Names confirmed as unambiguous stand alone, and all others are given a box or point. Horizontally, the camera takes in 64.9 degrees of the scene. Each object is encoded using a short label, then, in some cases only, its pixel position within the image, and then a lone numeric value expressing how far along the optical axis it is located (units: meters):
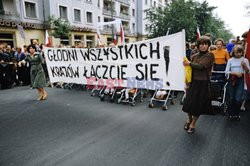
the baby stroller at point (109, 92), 6.70
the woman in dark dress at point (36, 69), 6.64
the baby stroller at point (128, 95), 6.35
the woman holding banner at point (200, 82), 3.59
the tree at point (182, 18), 23.20
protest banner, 4.57
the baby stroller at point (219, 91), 5.10
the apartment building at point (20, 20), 18.25
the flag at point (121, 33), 6.89
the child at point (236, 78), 4.36
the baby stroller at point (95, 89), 7.70
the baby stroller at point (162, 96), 5.97
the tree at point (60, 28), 20.14
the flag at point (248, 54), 4.41
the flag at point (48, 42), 8.23
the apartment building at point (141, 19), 42.44
